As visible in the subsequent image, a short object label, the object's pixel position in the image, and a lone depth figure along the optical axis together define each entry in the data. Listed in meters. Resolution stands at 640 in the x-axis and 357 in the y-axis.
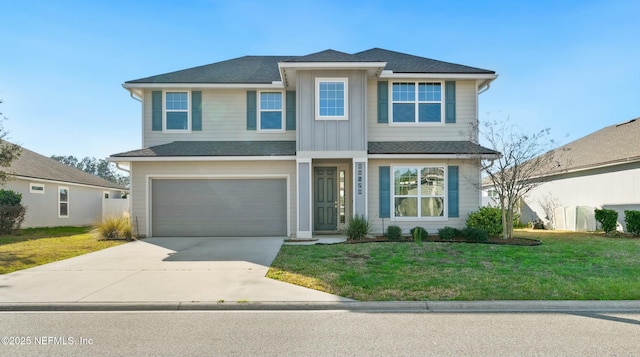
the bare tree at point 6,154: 15.40
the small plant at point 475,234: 11.80
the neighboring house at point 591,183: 15.68
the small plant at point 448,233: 12.17
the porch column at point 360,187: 13.00
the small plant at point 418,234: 11.95
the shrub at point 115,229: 13.27
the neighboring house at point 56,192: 19.91
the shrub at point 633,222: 13.96
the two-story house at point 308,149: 12.99
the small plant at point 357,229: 12.25
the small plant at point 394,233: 12.30
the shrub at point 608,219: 14.85
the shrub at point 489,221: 12.80
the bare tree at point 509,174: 12.49
